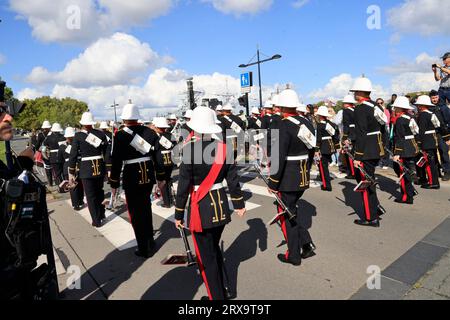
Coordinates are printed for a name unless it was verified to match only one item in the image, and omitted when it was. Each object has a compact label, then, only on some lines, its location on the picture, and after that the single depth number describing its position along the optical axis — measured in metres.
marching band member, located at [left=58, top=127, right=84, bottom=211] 7.80
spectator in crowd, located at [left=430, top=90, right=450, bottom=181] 8.46
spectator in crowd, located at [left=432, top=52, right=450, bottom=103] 9.27
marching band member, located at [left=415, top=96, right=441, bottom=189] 7.55
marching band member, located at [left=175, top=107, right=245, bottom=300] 3.27
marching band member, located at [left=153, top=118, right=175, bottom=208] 7.47
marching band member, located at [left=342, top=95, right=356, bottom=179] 6.65
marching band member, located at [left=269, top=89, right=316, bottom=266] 4.25
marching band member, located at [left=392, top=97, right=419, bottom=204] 7.09
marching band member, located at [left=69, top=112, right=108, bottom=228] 6.37
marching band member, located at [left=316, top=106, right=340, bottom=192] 8.16
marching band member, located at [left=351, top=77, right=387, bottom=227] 5.43
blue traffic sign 16.94
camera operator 2.01
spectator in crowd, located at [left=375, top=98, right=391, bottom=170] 10.43
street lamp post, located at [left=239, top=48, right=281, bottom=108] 19.19
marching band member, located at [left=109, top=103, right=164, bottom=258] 4.88
